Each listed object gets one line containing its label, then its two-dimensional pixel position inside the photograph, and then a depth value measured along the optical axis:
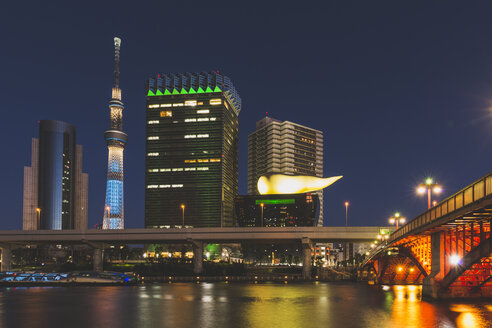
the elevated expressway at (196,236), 91.75
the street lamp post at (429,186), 46.09
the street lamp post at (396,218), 71.56
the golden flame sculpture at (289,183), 151.38
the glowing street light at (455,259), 37.94
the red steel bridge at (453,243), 29.81
